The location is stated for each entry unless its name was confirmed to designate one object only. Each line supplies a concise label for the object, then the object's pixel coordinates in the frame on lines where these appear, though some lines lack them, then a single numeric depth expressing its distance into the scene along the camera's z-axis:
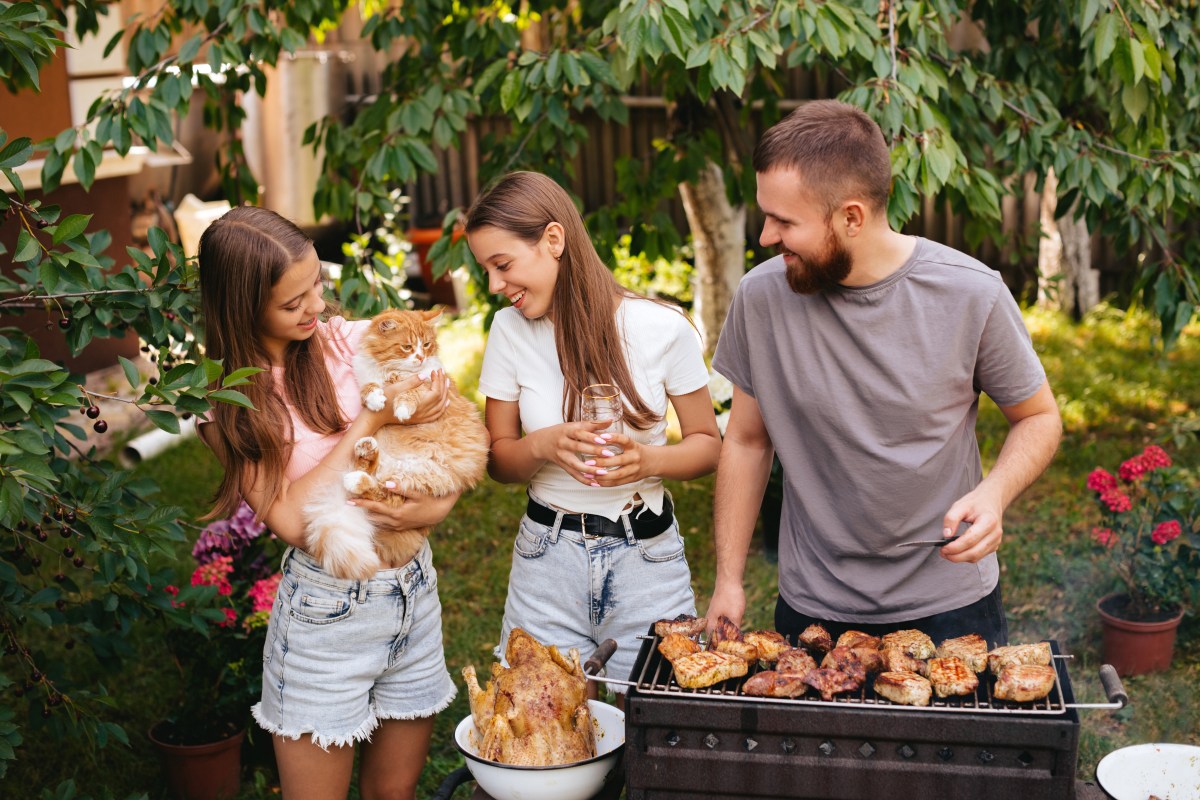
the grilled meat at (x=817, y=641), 2.42
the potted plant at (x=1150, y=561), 4.53
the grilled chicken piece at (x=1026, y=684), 2.03
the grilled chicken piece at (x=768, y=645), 2.33
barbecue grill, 1.96
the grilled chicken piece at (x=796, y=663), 2.19
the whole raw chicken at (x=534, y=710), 2.26
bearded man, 2.36
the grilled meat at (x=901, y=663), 2.18
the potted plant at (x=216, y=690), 4.03
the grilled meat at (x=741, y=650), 2.29
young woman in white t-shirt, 2.71
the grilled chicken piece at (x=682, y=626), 2.42
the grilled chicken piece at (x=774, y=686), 2.10
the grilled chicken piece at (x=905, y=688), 2.03
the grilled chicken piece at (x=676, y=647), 2.29
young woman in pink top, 2.57
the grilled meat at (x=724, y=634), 2.39
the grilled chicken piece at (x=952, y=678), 2.09
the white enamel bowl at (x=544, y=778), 2.21
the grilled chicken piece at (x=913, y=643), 2.31
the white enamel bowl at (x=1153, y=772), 2.19
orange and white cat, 2.53
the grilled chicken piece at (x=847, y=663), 2.17
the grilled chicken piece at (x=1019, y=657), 2.17
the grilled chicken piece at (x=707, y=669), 2.14
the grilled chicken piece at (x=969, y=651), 2.23
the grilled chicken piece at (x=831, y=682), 2.08
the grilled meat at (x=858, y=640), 2.35
